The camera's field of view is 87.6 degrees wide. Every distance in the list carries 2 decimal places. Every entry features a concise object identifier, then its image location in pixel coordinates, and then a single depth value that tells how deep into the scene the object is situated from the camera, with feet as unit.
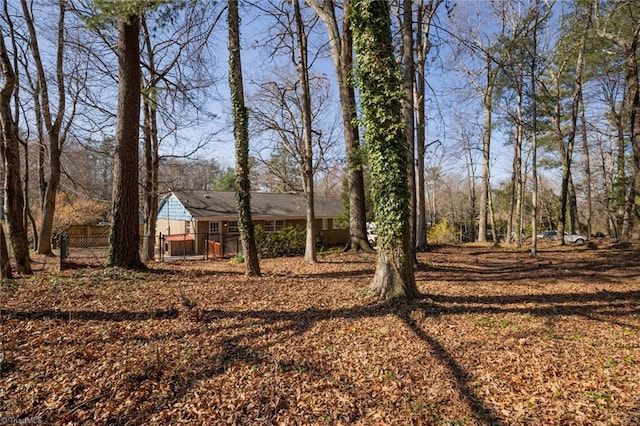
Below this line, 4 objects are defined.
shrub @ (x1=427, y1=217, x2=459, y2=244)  60.85
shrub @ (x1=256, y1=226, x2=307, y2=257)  46.19
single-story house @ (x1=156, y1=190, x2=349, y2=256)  69.31
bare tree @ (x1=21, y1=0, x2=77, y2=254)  40.55
